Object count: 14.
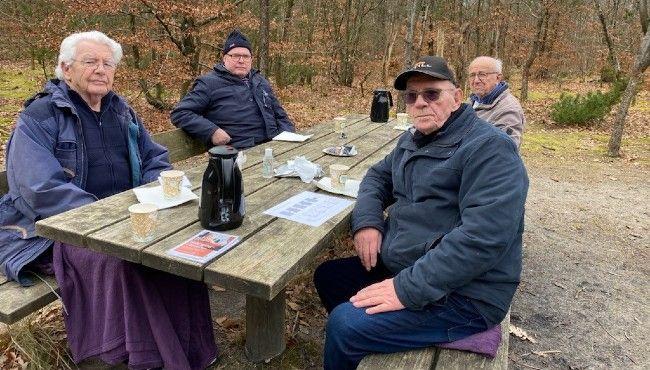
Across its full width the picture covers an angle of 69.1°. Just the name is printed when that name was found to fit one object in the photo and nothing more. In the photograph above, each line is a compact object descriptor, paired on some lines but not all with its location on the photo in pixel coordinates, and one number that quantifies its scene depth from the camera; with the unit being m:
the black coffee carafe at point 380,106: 5.30
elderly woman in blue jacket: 2.27
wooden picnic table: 1.78
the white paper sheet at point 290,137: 4.20
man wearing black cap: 1.83
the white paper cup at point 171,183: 2.42
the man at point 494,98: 4.03
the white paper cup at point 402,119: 5.25
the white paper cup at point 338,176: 2.78
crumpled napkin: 2.94
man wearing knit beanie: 4.20
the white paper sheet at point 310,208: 2.32
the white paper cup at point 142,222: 1.94
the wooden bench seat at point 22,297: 2.11
